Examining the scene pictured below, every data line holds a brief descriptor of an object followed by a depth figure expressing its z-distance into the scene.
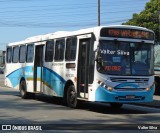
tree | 39.56
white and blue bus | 16.25
